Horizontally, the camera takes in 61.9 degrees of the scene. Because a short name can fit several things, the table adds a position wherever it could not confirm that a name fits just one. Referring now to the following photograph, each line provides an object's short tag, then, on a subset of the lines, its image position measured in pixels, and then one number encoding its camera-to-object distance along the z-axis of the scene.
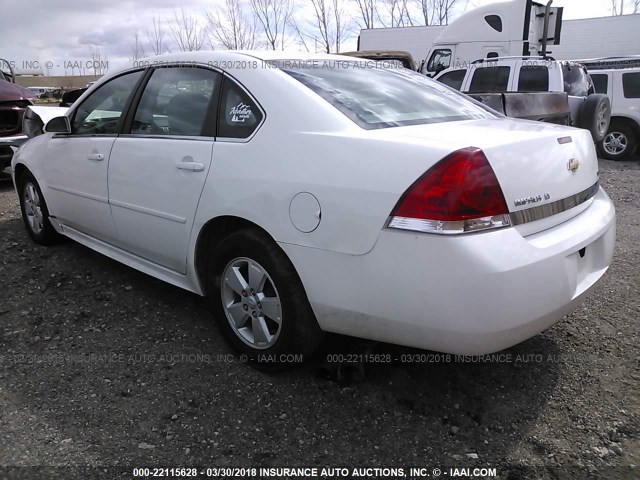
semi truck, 12.91
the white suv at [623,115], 10.04
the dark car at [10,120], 6.58
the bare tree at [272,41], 28.39
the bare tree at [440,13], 30.62
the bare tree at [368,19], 31.16
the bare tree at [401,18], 31.34
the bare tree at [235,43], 26.75
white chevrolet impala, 1.99
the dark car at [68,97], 7.07
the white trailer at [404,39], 19.72
